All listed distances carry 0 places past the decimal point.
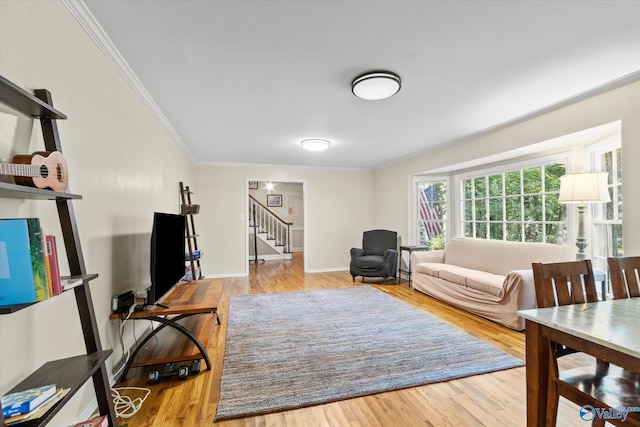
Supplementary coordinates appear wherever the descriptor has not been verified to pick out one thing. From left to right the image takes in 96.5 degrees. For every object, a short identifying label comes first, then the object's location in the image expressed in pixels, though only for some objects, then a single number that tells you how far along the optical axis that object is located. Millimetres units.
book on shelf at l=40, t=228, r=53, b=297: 988
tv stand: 2125
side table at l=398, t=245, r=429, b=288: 5179
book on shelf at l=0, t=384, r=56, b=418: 885
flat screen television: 2060
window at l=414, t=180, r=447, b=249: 5367
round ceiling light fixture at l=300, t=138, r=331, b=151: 4020
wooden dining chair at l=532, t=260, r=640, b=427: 1185
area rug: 1980
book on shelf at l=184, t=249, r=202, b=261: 3755
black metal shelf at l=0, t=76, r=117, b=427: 1064
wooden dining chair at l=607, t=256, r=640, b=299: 1704
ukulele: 948
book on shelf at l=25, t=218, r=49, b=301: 948
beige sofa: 3008
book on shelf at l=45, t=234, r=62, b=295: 1023
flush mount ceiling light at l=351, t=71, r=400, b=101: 2211
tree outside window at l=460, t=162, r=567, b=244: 3627
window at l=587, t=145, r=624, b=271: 2861
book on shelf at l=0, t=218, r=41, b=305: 882
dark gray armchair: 5180
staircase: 8742
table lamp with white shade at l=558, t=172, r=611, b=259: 2591
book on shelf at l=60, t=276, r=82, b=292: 1086
